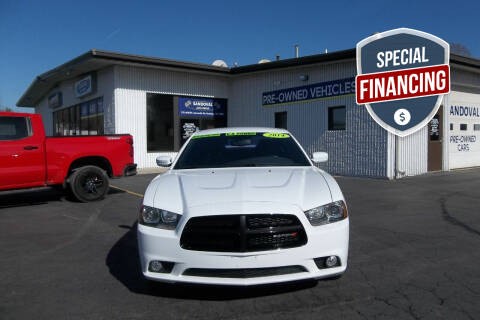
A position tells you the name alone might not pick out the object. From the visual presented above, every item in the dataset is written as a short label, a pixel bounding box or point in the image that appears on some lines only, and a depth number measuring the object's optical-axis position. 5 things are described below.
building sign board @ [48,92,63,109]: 23.70
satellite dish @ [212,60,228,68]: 19.77
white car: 3.33
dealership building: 13.79
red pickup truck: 8.38
